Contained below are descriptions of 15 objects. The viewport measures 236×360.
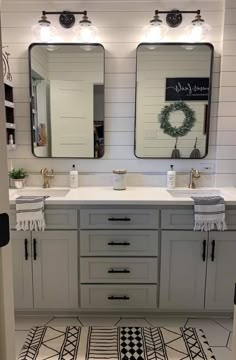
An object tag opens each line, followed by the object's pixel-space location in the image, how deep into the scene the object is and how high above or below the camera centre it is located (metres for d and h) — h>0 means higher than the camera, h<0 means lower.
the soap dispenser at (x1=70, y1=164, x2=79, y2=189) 2.61 -0.31
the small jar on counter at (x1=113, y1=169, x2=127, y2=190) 2.53 -0.29
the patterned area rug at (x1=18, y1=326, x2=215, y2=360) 1.89 -1.30
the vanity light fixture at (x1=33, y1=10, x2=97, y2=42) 2.41 +0.92
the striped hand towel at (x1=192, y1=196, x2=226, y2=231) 2.10 -0.46
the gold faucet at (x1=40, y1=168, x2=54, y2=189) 2.63 -0.30
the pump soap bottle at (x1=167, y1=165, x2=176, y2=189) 2.58 -0.29
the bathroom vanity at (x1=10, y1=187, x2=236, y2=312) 2.16 -0.82
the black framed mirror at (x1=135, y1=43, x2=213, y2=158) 2.51 +0.38
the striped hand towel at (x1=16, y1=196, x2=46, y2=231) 2.09 -0.49
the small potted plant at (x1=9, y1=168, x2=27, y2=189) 2.58 -0.29
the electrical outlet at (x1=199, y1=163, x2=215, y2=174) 2.67 -0.19
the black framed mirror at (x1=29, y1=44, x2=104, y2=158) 2.51 +0.36
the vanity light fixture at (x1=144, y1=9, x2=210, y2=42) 2.41 +0.94
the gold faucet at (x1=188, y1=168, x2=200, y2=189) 2.63 -0.27
